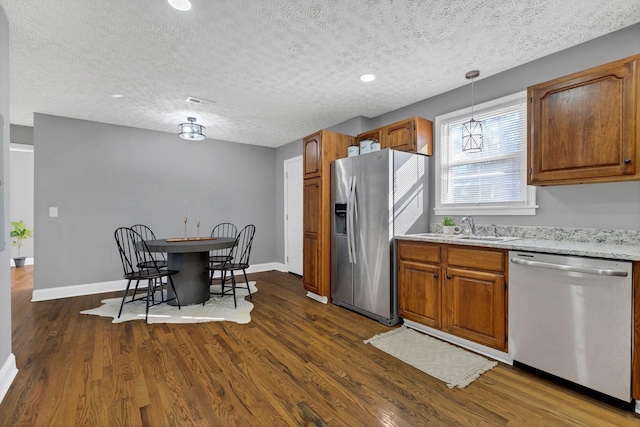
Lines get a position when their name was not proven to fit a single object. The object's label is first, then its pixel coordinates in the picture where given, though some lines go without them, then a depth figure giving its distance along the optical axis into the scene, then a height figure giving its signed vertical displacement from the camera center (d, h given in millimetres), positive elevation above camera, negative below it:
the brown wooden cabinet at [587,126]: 2029 +611
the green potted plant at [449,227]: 3189 -164
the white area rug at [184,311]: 3352 -1163
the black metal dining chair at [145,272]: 3414 -695
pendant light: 3170 +791
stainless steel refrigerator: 3225 -99
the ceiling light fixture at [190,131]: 4016 +1082
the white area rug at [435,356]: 2209 -1183
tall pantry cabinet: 3955 +95
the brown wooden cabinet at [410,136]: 3467 +896
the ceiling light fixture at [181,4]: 1982 +1378
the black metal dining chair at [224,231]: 5461 -345
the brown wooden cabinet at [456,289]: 2408 -694
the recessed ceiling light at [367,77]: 3076 +1379
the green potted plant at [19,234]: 6035 -394
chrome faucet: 3129 -142
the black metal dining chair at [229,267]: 3902 -709
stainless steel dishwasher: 1810 -710
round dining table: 3803 -741
